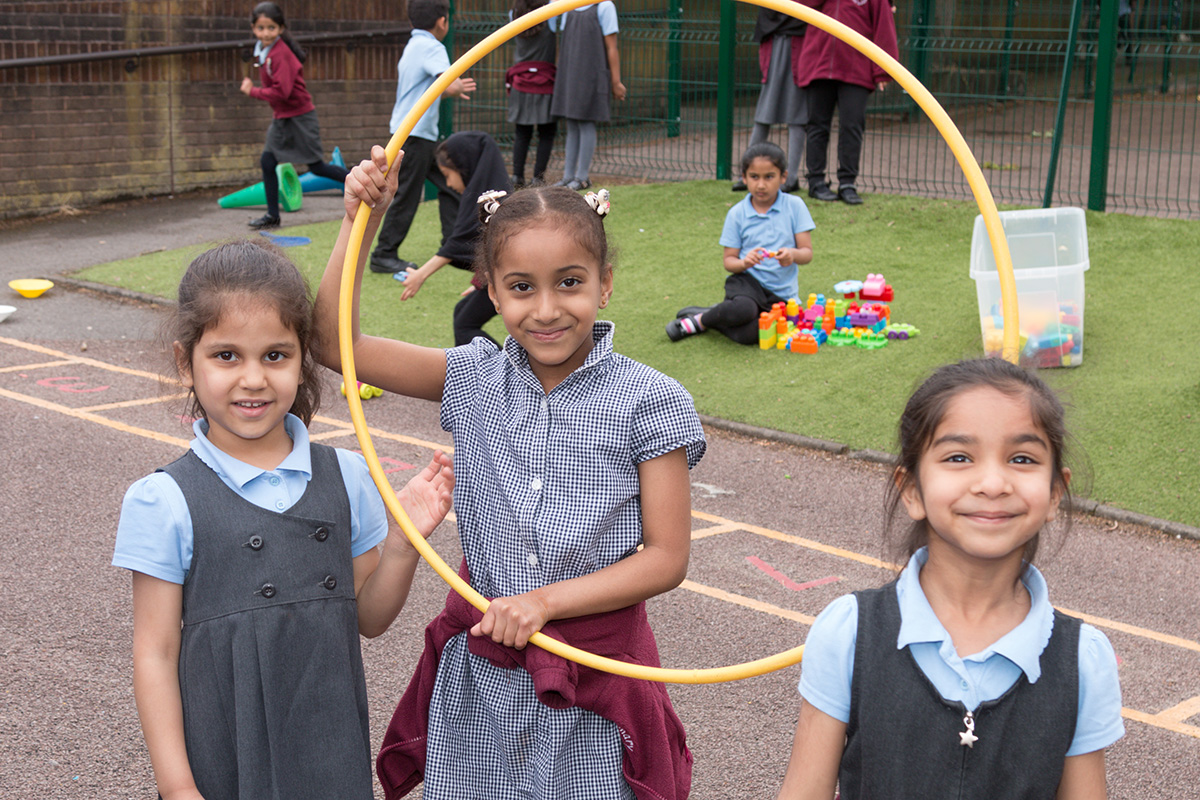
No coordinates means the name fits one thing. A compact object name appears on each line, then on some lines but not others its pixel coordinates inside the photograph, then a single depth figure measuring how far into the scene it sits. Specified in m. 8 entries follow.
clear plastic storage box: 7.48
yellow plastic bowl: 10.07
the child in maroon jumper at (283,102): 11.72
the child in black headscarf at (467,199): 7.09
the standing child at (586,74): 12.34
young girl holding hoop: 2.49
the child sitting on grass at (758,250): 8.20
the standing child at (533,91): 12.71
